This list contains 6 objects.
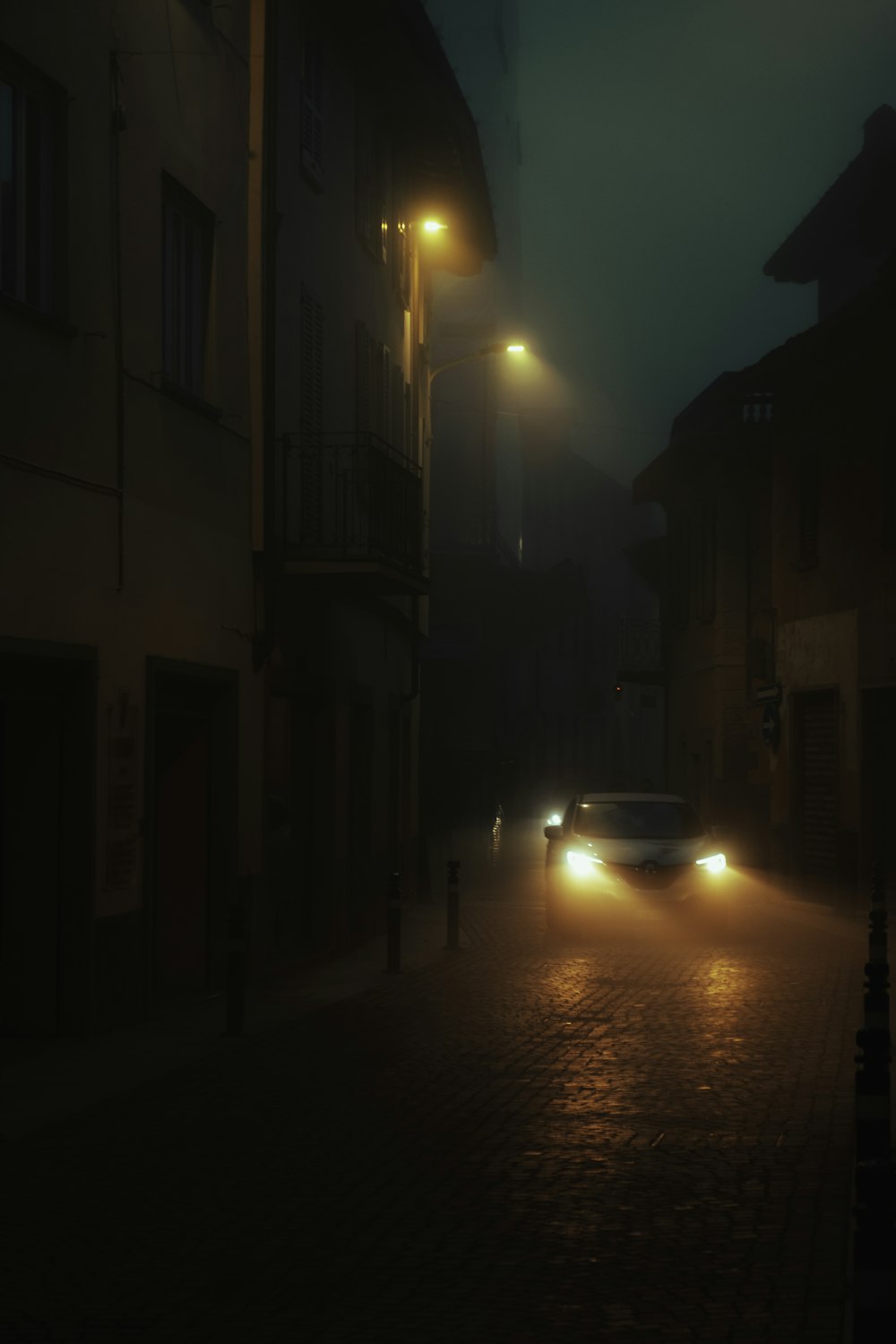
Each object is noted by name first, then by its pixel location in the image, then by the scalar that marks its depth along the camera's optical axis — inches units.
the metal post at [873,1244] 171.6
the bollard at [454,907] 791.7
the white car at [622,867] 815.7
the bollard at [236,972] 526.9
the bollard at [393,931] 697.0
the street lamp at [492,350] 1143.0
